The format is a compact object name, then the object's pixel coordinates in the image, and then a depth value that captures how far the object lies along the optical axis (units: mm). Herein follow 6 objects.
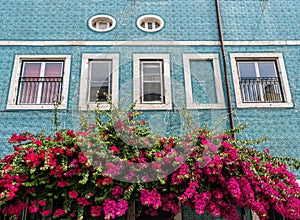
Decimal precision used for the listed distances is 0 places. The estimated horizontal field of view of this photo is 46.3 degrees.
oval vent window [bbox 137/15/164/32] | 9134
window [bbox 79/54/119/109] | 8281
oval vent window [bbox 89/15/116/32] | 9107
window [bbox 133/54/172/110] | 8273
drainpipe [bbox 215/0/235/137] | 8120
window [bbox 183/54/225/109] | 8242
